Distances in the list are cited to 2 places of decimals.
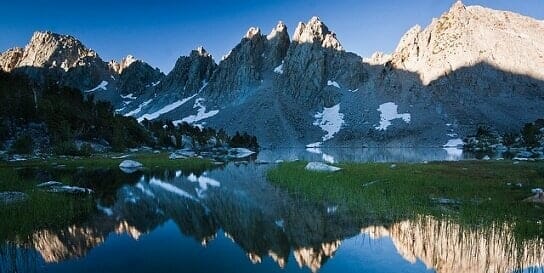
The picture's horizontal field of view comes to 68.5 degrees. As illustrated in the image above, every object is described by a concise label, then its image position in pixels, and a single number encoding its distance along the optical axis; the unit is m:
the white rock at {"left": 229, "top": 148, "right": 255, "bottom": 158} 95.44
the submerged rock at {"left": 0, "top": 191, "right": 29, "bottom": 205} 20.86
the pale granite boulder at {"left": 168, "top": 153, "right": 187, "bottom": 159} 72.19
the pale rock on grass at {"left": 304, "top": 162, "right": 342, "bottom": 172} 39.03
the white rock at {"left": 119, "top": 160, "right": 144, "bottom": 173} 52.14
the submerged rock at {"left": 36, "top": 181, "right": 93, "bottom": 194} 26.20
